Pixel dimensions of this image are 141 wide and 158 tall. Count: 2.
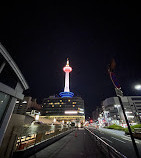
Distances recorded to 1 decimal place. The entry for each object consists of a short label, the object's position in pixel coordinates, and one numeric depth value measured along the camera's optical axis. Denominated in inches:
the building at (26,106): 3436.5
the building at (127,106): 3257.4
